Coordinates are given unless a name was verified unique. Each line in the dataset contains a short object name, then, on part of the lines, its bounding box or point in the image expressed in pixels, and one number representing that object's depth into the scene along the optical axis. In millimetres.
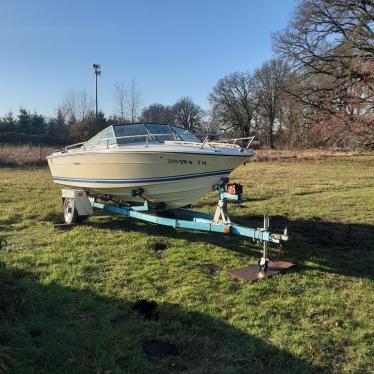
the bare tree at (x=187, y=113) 77800
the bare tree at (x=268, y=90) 68831
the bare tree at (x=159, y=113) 75188
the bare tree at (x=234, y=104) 72000
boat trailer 5988
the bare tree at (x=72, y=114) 58000
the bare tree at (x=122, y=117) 49781
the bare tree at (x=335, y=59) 24406
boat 7098
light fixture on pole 51156
